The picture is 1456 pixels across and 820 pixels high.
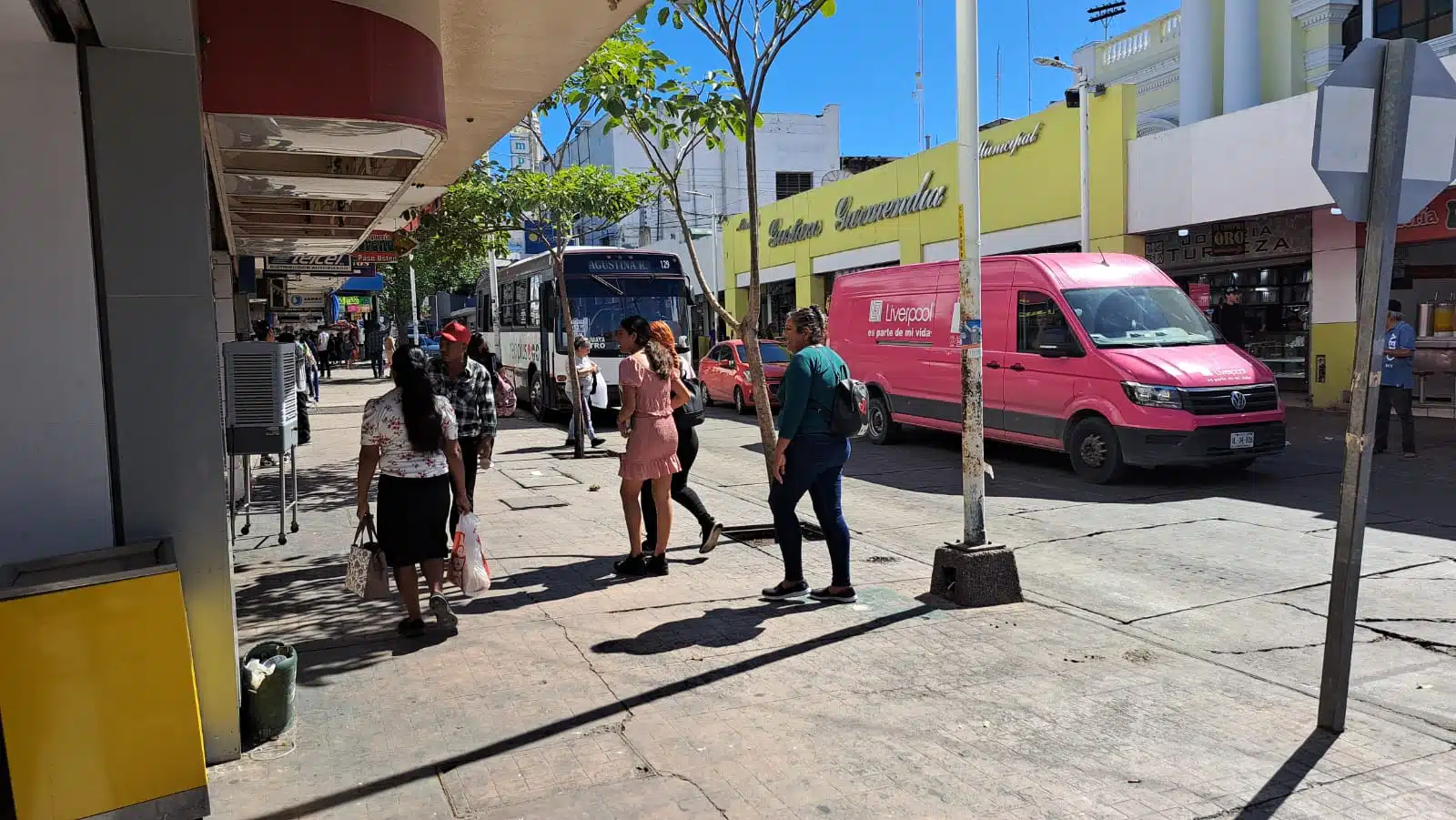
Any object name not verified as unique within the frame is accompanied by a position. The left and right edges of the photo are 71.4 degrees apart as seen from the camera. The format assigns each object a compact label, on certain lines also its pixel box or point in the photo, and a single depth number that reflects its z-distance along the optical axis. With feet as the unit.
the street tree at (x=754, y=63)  24.23
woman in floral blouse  17.56
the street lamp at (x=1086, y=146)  59.67
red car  60.03
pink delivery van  32.24
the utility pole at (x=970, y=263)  19.88
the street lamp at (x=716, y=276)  103.45
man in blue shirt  36.83
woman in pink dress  21.80
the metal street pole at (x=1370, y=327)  12.78
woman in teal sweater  19.34
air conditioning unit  22.89
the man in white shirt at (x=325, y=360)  127.34
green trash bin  13.80
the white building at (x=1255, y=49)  73.61
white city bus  56.80
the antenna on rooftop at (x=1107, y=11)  124.57
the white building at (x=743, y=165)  145.28
